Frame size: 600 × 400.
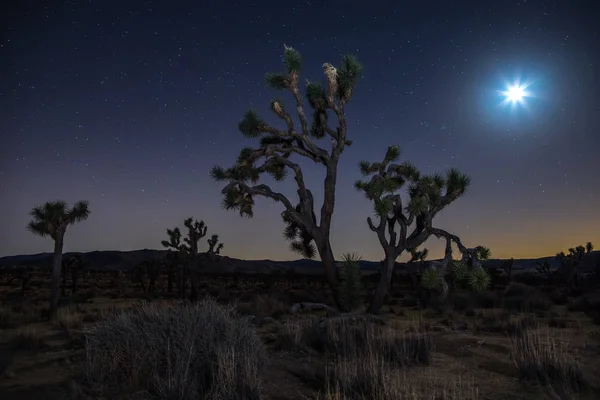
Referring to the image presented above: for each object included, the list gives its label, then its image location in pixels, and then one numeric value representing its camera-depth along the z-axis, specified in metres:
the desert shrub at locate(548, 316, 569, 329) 12.77
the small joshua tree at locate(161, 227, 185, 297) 26.69
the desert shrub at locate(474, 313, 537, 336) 11.16
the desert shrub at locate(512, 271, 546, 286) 37.38
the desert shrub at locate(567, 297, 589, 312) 18.07
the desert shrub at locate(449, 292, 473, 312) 18.80
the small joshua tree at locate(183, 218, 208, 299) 25.42
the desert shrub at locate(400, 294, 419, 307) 21.23
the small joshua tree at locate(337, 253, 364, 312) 15.81
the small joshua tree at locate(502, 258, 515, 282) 39.55
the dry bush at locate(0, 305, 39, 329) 14.52
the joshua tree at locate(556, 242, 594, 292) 29.30
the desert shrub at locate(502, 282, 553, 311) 18.06
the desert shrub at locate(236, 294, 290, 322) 15.55
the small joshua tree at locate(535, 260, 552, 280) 36.92
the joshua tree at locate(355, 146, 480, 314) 14.75
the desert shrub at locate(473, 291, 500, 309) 20.42
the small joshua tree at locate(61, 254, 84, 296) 32.22
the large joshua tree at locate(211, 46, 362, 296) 15.95
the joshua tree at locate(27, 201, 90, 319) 17.42
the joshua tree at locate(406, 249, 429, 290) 20.75
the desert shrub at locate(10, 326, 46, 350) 9.98
